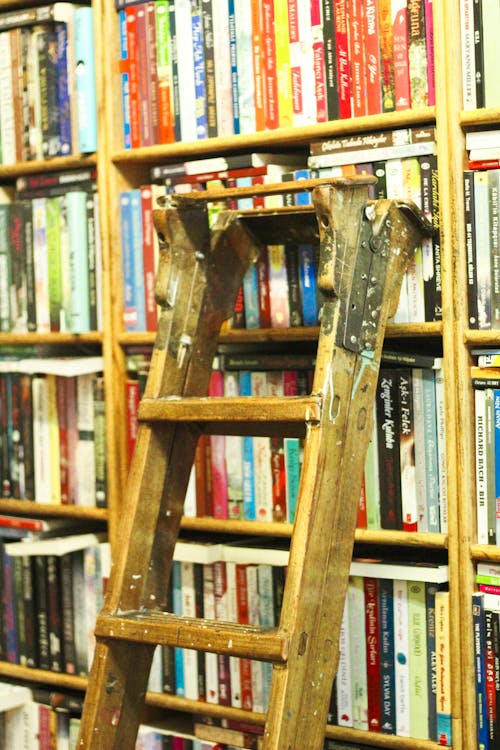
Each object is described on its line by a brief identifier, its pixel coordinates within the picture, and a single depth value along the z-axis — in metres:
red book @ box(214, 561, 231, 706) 1.90
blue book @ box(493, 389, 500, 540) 1.65
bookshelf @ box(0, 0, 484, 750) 1.66
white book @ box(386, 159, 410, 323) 1.72
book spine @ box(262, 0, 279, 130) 1.83
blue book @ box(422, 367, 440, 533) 1.70
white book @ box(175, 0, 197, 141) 1.92
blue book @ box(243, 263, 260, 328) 1.86
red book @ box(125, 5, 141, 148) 1.98
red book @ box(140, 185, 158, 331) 1.98
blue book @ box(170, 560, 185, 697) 1.96
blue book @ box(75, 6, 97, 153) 2.02
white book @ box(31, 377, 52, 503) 2.12
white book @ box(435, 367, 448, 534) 1.69
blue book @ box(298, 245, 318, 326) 1.80
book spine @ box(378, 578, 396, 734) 1.74
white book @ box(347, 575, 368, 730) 1.77
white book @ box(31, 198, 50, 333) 2.10
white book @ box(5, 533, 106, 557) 2.04
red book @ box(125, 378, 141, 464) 2.01
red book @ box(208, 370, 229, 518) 1.91
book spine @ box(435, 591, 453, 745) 1.69
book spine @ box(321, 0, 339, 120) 1.76
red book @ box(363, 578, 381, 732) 1.76
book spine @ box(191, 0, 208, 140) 1.90
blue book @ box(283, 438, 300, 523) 1.83
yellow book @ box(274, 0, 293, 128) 1.81
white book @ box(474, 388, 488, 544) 1.66
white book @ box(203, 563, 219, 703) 1.91
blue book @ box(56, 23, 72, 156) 2.05
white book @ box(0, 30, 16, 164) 2.13
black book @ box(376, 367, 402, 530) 1.73
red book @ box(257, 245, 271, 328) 1.85
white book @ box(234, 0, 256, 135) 1.85
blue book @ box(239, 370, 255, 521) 1.88
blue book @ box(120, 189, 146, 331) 2.00
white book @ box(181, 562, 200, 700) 1.94
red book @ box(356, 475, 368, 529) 1.76
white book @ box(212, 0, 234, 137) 1.88
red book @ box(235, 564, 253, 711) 1.88
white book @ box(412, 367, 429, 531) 1.71
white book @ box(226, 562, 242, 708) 1.89
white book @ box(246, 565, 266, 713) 1.87
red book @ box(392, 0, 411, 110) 1.70
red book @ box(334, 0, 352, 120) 1.75
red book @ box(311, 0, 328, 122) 1.78
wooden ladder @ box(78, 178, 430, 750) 1.39
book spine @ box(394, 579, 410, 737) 1.73
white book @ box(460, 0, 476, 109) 1.65
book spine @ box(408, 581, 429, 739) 1.71
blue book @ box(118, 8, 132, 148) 2.00
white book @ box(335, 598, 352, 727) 1.78
